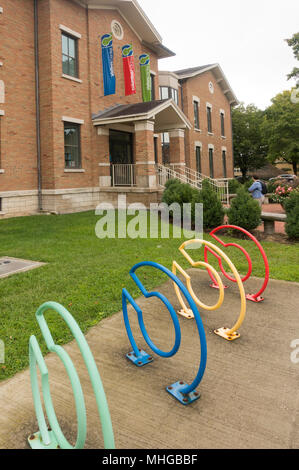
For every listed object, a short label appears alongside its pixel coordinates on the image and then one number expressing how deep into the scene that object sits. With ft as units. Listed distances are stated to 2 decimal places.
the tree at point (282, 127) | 110.01
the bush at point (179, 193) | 42.01
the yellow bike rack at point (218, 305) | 13.43
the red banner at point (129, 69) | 59.11
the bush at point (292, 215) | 30.73
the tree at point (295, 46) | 81.61
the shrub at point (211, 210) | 36.35
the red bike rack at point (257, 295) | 17.21
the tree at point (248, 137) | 142.41
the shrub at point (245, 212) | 33.65
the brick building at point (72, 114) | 46.57
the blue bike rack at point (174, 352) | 9.63
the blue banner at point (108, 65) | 55.21
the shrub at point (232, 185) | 73.77
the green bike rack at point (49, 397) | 6.66
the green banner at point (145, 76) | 64.08
